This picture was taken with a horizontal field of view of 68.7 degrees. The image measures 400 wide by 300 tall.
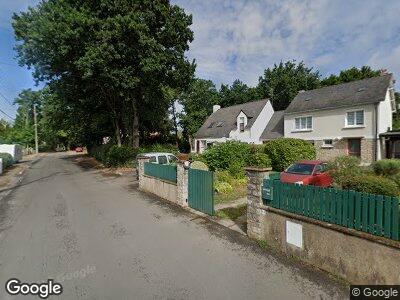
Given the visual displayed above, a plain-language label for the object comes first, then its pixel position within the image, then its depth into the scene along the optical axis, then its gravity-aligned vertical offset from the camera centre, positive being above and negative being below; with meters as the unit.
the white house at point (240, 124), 36.03 +2.56
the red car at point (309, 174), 13.47 -1.49
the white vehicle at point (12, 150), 36.00 -0.34
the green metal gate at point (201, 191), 10.09 -1.69
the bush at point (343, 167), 11.36 -1.13
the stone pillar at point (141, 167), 16.25 -1.21
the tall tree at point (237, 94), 60.84 +10.51
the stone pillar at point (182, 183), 11.56 -1.55
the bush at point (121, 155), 26.57 -0.89
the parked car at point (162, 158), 18.30 -0.83
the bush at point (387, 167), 13.66 -1.28
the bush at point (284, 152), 21.16 -0.66
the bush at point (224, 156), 17.55 -0.73
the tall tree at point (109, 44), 20.62 +7.66
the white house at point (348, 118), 24.06 +2.19
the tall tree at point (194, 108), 52.59 +6.87
